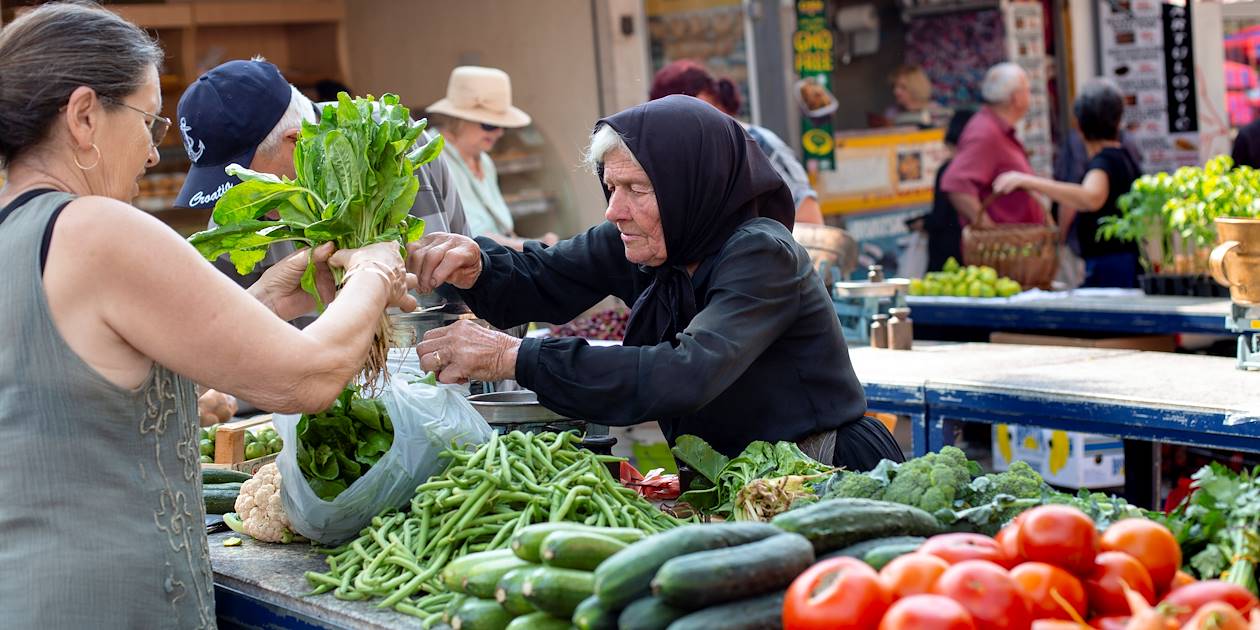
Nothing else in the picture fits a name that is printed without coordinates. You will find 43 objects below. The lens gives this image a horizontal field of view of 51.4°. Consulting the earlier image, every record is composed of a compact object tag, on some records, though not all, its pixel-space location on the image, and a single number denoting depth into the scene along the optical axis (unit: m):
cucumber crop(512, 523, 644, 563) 2.42
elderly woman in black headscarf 3.10
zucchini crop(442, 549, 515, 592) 2.49
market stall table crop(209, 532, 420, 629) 2.66
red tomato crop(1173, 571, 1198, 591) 2.14
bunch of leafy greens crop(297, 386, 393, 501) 3.10
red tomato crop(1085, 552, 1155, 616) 2.02
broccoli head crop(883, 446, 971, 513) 2.60
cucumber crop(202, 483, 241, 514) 3.55
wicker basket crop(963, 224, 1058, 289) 7.93
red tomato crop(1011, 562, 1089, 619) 1.95
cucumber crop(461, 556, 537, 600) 2.43
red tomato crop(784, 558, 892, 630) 1.92
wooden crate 4.04
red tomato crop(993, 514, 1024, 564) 2.10
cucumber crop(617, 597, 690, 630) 2.13
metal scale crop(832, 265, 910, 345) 6.32
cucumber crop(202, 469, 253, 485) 3.73
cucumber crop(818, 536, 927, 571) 2.28
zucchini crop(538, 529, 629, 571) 2.34
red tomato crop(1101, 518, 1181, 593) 2.10
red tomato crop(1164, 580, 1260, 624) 1.90
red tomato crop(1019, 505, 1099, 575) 2.05
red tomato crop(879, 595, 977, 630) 1.82
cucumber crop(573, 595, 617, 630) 2.19
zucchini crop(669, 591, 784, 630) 2.07
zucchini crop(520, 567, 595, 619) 2.28
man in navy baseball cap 3.71
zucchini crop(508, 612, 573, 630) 2.30
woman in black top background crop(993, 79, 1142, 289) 8.42
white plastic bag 3.02
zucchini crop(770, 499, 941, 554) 2.34
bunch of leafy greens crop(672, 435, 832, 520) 2.90
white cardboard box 6.33
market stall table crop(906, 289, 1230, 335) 6.65
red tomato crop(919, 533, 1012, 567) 2.10
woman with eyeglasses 2.31
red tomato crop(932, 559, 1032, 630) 1.90
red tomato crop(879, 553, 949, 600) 1.98
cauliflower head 3.23
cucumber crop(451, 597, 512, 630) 2.38
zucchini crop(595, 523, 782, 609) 2.18
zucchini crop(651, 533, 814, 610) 2.10
